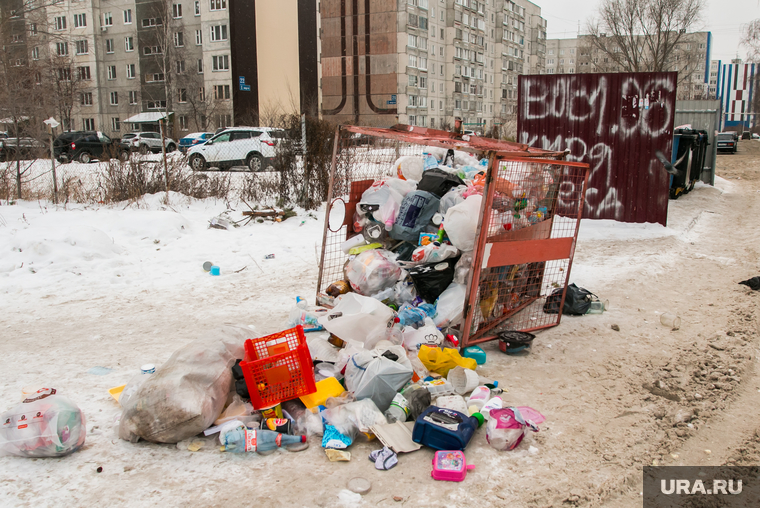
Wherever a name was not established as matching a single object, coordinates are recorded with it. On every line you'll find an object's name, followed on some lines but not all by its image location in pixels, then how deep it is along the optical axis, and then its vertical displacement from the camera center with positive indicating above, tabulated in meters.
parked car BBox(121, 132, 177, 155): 26.68 +0.93
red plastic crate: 3.10 -1.23
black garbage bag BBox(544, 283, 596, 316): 5.03 -1.37
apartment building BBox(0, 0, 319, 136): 43.38 +7.97
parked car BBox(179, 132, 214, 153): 26.99 +0.90
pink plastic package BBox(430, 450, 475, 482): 2.61 -1.49
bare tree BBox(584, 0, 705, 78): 35.66 +8.44
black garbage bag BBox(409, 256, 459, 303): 4.44 -0.99
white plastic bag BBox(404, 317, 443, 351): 3.97 -1.32
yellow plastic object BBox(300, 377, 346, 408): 3.20 -1.41
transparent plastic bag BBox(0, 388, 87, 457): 2.70 -1.34
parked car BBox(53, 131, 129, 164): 23.78 +0.54
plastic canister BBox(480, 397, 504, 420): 3.13 -1.46
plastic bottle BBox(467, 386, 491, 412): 3.27 -1.46
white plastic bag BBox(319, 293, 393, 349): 3.93 -1.21
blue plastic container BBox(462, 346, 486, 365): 4.00 -1.46
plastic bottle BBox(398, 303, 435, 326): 4.22 -1.23
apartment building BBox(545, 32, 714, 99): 42.13 +10.51
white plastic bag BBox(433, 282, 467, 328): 4.29 -1.19
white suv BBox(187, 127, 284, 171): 16.91 +0.23
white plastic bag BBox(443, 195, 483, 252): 4.34 -0.54
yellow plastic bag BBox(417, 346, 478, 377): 3.67 -1.38
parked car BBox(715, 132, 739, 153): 31.03 +0.54
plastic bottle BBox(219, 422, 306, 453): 2.84 -1.47
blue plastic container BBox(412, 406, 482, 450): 2.82 -1.43
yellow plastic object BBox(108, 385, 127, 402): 3.33 -1.44
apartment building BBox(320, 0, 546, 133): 55.88 +10.28
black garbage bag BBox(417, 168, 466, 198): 5.09 -0.25
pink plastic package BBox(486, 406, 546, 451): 2.86 -1.44
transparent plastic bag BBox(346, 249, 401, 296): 4.72 -1.01
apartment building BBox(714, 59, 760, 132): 48.66 +5.56
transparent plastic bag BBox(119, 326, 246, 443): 2.81 -1.27
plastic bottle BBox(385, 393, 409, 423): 3.13 -1.46
